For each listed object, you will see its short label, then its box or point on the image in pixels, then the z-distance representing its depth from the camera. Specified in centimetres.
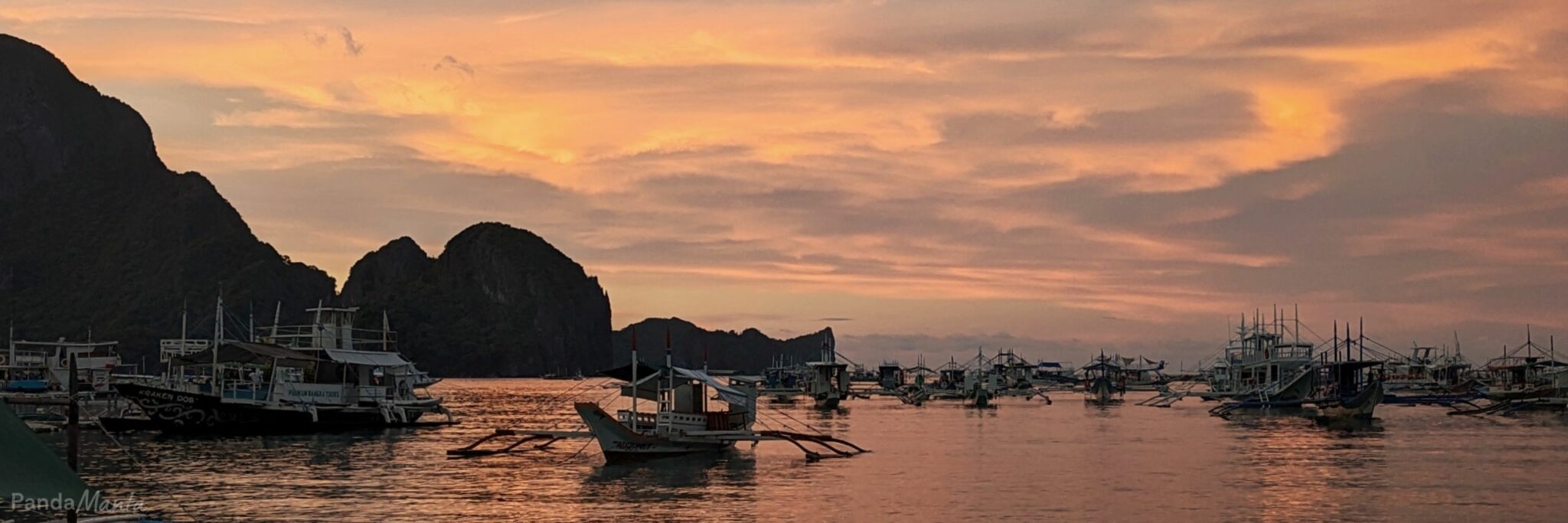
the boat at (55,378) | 7712
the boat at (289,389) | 6831
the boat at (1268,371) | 9838
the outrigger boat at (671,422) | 5059
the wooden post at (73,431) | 2650
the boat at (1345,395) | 8294
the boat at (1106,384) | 13200
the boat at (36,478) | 2041
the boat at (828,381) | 11831
